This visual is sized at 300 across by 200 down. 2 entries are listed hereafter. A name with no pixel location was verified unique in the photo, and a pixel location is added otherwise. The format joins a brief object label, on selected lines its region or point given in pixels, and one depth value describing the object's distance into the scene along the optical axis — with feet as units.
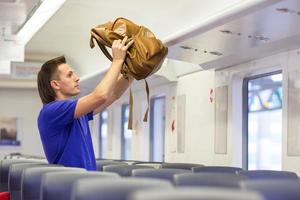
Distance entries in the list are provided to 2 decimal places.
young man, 12.07
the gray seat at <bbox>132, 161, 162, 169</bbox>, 22.19
